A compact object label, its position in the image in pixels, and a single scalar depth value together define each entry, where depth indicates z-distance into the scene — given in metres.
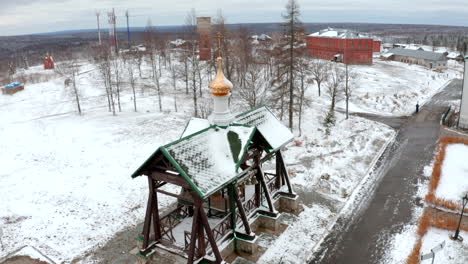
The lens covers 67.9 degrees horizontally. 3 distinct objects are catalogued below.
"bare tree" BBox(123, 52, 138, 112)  54.88
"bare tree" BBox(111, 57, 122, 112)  33.81
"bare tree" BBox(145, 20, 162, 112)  49.98
